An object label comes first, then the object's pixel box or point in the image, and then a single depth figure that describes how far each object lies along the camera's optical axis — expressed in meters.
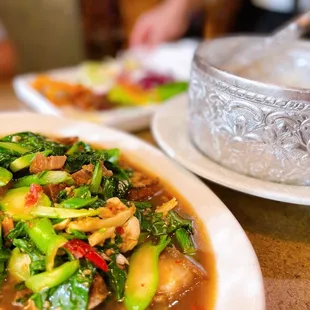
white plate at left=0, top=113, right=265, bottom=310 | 0.26
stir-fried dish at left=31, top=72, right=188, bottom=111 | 0.64
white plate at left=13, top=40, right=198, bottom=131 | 0.57
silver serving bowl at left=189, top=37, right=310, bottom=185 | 0.33
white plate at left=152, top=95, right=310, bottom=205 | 0.35
